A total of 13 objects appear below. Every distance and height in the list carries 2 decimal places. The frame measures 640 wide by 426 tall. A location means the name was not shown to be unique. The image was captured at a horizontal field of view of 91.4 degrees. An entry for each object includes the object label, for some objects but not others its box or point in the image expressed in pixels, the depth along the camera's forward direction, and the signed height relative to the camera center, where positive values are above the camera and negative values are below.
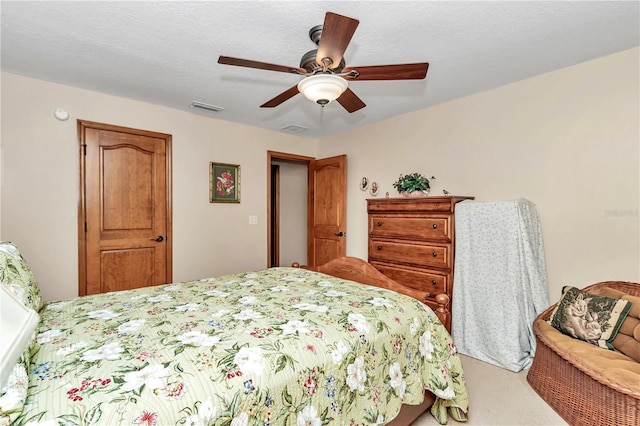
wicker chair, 1.61 -1.03
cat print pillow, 2.00 -0.71
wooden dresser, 2.94 -0.29
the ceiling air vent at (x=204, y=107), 3.44 +1.20
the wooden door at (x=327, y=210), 4.46 +0.04
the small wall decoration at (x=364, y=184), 4.25 +0.39
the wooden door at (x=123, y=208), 3.15 +0.06
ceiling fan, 1.63 +0.81
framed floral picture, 3.94 +0.39
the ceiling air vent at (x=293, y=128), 4.25 +1.18
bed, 0.93 -0.53
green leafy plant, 3.26 +0.30
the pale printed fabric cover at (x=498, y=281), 2.59 -0.61
